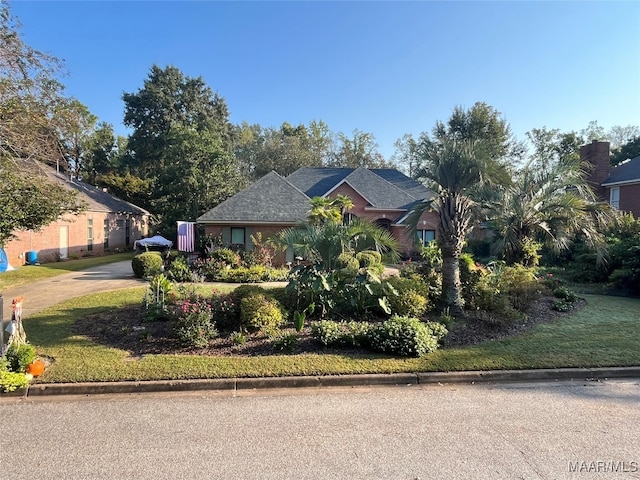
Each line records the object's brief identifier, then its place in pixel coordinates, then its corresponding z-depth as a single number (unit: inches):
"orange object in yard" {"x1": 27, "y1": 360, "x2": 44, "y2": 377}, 215.8
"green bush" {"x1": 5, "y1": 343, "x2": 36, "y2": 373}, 219.0
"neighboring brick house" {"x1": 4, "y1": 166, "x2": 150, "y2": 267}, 832.9
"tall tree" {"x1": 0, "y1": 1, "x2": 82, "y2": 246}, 377.7
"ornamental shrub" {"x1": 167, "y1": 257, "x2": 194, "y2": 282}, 577.1
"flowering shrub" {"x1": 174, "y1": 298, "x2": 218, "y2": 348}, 267.0
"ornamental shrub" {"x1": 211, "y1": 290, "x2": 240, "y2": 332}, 300.8
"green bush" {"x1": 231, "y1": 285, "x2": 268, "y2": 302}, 316.5
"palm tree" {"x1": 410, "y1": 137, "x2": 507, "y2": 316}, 333.4
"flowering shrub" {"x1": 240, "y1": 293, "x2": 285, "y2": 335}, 291.3
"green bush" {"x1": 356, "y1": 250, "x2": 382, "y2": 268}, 327.0
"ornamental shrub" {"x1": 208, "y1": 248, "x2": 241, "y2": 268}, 670.5
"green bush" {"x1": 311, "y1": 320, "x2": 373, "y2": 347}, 265.6
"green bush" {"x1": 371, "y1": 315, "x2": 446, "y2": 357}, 250.5
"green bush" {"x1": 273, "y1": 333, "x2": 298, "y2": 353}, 258.9
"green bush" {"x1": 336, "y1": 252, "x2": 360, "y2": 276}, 317.4
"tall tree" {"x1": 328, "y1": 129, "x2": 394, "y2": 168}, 2018.9
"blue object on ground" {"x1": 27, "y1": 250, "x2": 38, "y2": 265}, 826.2
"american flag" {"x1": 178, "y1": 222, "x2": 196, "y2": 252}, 765.9
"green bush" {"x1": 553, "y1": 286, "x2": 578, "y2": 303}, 426.6
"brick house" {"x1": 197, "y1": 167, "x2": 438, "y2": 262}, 797.2
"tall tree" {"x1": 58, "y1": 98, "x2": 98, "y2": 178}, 448.0
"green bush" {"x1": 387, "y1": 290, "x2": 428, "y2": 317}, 323.3
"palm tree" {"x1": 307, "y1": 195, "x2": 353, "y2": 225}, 493.0
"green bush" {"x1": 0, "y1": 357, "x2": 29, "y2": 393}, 199.8
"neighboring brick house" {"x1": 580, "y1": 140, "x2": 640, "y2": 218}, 1005.9
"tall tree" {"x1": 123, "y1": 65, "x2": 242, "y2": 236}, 1164.5
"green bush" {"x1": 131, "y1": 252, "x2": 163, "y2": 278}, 612.4
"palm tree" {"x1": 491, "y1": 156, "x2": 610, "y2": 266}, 497.0
